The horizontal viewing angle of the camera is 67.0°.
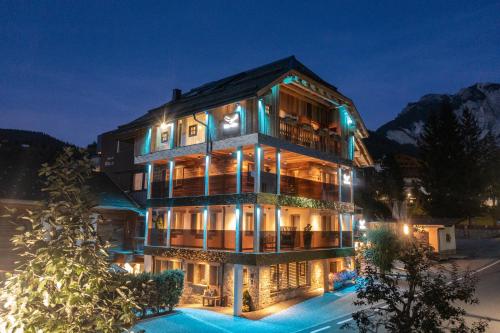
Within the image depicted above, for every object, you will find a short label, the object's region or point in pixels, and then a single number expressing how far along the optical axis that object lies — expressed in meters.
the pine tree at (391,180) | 58.28
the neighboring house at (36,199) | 20.11
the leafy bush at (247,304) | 18.81
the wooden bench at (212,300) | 20.52
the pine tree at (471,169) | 52.88
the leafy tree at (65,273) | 5.30
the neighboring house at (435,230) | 39.41
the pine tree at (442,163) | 53.22
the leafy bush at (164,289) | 16.67
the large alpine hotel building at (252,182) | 20.30
